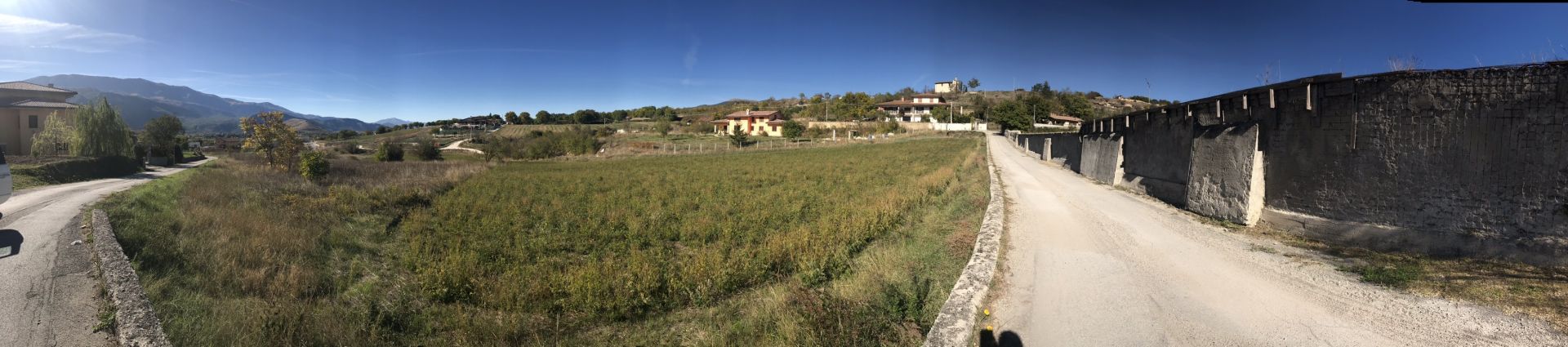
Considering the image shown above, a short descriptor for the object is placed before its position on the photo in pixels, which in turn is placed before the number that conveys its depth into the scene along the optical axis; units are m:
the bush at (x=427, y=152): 53.44
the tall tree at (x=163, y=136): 36.53
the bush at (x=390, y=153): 50.30
